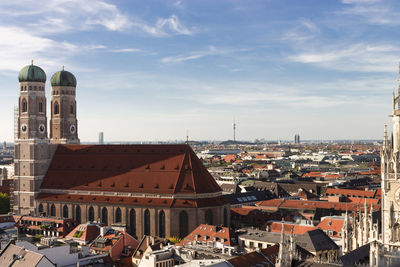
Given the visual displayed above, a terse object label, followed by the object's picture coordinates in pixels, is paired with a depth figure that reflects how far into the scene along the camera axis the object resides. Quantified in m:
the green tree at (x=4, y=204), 163.00
